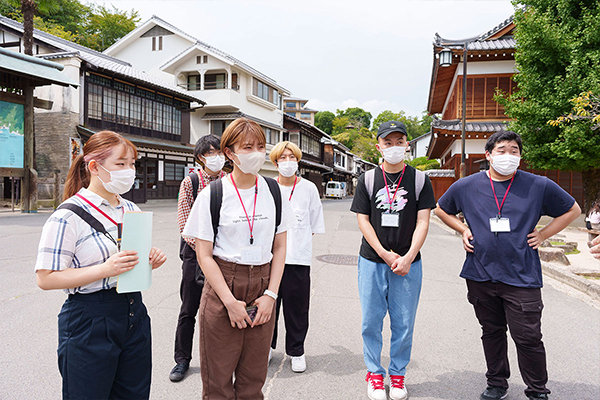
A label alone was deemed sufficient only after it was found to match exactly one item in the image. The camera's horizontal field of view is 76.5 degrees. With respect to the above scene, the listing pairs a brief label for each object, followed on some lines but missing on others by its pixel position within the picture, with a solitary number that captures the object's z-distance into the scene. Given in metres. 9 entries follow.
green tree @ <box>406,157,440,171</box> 35.56
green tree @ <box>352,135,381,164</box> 64.00
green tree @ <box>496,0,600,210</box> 12.52
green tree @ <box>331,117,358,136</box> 70.81
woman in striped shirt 1.69
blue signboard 14.02
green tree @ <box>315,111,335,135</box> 76.56
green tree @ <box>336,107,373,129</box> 80.52
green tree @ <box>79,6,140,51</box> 36.34
